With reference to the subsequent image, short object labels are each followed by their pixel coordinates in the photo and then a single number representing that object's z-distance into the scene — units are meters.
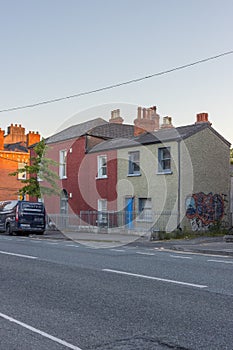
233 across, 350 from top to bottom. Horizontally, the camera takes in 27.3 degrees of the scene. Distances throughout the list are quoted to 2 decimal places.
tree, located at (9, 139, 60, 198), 33.41
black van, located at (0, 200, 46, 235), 27.59
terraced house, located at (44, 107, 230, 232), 27.62
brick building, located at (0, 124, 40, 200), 58.16
